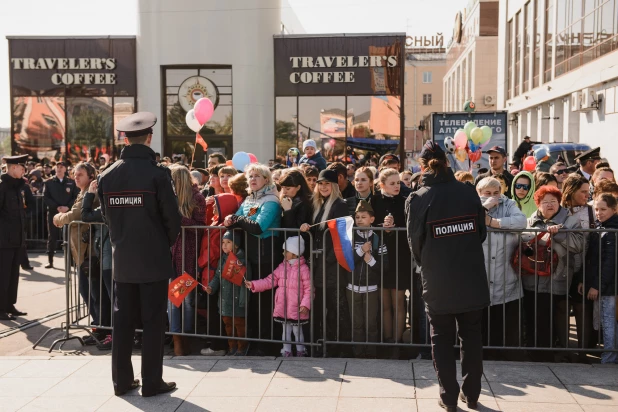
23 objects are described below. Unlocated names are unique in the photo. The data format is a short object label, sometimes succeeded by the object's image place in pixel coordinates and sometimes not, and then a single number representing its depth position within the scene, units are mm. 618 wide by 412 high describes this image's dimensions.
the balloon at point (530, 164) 13820
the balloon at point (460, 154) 13967
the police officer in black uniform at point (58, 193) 13234
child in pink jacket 6562
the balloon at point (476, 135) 14555
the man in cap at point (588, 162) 10938
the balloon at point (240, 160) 10414
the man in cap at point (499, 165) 9005
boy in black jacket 6648
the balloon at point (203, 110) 11922
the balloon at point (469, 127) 14706
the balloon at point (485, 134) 14850
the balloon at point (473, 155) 13587
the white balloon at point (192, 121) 12047
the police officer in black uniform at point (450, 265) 4914
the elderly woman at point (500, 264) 6416
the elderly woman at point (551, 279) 6332
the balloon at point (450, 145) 13727
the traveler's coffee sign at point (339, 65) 21688
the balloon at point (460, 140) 13666
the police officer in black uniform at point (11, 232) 9047
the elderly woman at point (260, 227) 6578
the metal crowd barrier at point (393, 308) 6406
